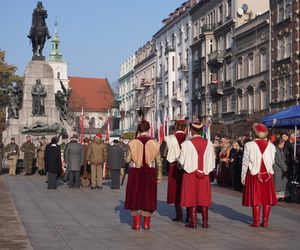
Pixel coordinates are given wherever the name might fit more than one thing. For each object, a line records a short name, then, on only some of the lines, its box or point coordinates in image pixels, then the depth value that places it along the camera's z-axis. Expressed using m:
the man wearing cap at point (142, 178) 10.47
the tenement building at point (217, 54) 54.44
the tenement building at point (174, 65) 69.40
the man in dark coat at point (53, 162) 19.80
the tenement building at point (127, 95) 97.94
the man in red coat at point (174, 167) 11.28
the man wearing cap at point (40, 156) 27.17
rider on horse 34.22
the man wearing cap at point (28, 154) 27.36
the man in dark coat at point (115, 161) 20.41
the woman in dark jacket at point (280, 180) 16.16
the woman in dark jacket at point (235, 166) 20.03
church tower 132.38
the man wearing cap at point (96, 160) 20.03
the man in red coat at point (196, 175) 10.52
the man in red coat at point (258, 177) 10.78
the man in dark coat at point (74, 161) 20.11
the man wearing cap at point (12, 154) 27.34
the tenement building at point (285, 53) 43.03
